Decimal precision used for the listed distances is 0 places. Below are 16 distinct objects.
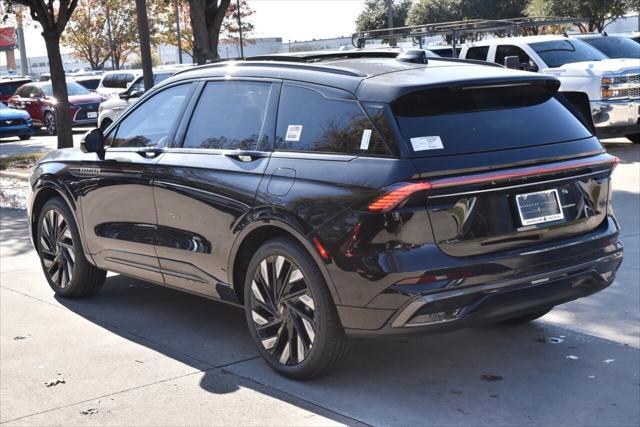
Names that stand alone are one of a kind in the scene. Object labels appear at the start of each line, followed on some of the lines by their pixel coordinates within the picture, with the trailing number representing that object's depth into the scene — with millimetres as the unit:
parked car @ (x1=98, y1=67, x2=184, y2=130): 22266
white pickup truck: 15078
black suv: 4500
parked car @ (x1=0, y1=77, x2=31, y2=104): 33594
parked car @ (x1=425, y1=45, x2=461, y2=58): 20938
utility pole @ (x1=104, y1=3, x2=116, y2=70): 56919
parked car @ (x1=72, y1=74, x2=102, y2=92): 33719
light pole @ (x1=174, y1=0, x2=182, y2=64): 52969
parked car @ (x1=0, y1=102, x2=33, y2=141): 26016
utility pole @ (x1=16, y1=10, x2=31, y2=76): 51231
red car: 28219
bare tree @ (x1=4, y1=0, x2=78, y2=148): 18141
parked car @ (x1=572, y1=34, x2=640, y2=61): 17672
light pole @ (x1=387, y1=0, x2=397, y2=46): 36522
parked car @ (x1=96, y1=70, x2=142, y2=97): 31312
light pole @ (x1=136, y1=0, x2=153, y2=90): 13797
